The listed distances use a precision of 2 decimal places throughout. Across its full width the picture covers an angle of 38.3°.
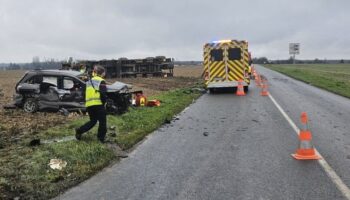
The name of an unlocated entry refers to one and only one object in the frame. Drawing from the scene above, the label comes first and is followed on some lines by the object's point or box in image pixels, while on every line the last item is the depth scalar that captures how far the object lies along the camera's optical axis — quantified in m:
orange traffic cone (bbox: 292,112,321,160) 9.32
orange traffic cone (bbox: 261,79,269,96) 25.42
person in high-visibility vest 10.80
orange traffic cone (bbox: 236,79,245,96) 26.33
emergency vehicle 27.69
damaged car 16.44
